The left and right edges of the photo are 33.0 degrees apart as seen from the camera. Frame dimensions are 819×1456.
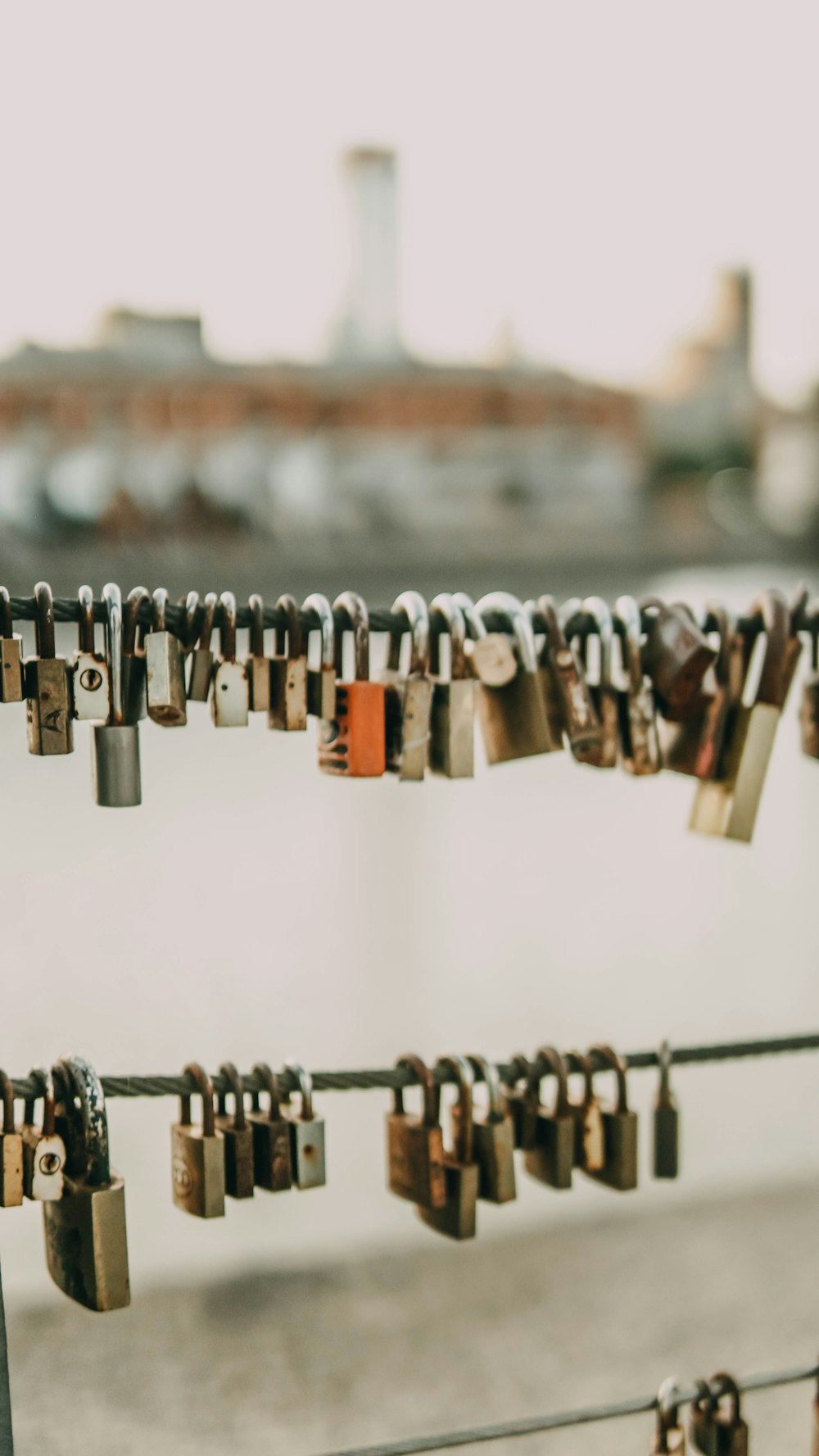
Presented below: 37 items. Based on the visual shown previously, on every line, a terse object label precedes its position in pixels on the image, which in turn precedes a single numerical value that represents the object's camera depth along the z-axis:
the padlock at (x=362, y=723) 0.92
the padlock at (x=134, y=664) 0.83
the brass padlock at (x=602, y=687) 0.93
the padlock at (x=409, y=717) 0.92
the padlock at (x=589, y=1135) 1.05
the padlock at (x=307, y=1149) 0.93
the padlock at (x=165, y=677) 0.84
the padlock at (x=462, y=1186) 0.99
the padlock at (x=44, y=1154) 0.84
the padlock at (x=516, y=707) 0.92
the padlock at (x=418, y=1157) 0.98
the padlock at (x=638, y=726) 0.96
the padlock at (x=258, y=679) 0.90
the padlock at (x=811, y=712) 1.01
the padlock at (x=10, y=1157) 0.82
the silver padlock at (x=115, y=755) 0.85
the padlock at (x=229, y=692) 0.88
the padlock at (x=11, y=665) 0.79
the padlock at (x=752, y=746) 0.97
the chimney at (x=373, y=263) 22.19
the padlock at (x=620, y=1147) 1.05
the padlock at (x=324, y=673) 0.87
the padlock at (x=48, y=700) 0.81
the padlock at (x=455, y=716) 0.94
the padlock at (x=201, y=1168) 0.93
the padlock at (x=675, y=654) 0.92
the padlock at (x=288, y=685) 0.89
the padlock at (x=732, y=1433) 1.04
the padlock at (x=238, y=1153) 0.92
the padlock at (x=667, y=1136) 1.11
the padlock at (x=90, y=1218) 0.84
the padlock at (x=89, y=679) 0.81
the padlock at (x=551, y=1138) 1.01
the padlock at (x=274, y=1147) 0.93
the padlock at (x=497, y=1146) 0.97
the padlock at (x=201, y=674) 0.88
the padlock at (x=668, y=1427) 0.97
